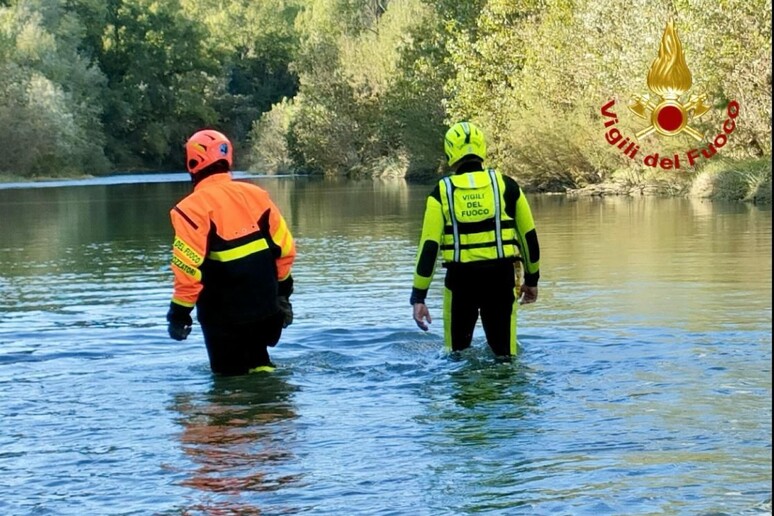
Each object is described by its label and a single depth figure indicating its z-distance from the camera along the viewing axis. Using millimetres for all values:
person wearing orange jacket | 14650
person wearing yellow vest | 15932
